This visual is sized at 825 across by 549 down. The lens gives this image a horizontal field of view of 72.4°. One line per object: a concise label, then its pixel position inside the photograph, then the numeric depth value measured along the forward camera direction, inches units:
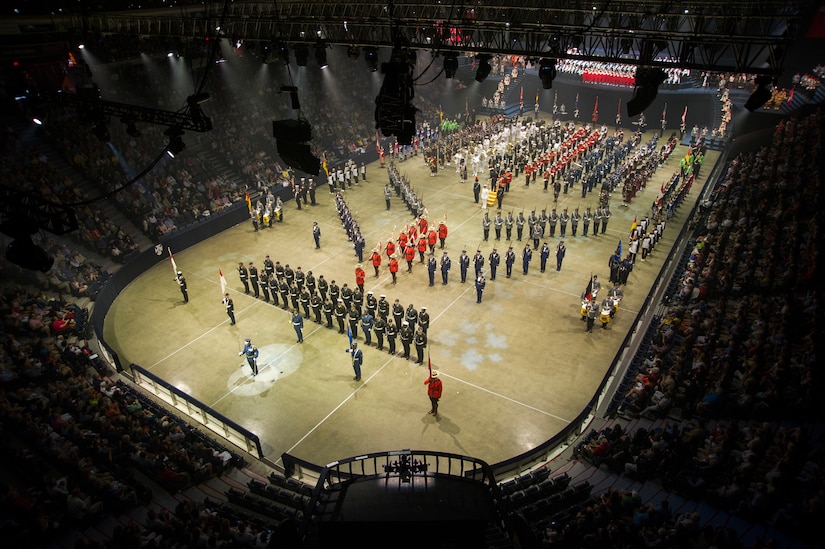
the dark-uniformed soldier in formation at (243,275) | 677.9
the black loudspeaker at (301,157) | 467.5
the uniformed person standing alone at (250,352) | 526.8
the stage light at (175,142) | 553.3
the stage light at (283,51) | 634.2
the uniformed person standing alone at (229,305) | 607.2
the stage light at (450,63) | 595.9
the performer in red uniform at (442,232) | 772.6
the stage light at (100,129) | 649.6
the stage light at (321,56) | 669.8
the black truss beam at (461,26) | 435.5
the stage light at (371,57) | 652.7
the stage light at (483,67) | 577.9
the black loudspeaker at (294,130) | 457.7
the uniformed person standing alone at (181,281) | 667.4
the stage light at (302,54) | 697.3
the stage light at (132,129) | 628.0
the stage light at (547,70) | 528.7
